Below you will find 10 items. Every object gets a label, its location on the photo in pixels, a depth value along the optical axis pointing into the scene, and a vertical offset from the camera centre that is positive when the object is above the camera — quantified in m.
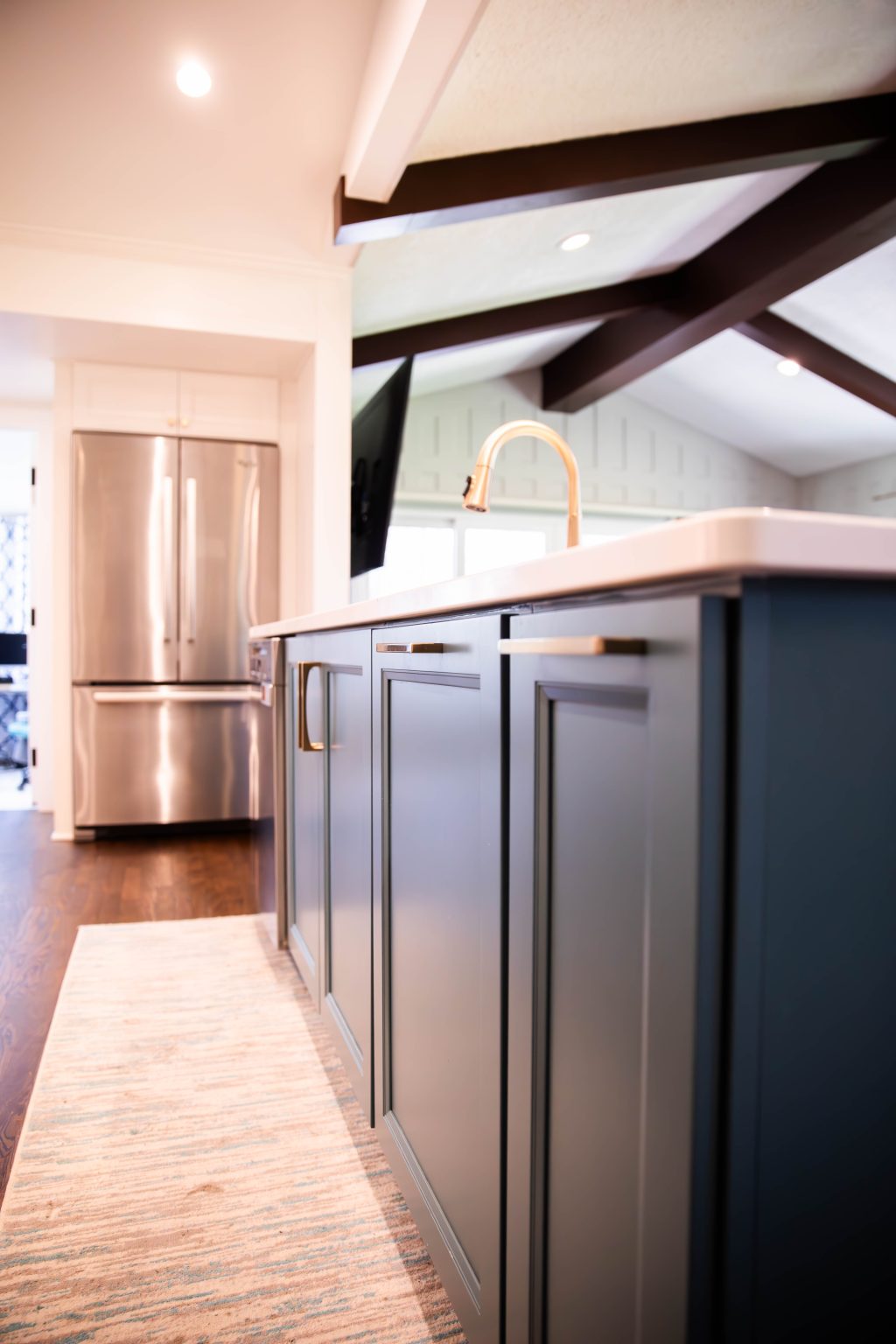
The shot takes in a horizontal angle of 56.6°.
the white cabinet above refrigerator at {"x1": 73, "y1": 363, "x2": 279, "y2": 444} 3.99 +1.19
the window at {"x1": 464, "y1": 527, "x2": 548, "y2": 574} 6.86 +0.85
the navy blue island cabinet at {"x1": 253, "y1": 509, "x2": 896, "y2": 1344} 0.51 -0.20
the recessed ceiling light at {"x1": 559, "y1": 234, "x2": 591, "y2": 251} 4.31 +2.12
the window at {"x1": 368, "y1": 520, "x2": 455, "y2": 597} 6.64 +0.73
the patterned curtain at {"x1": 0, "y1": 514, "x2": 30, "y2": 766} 7.93 +0.68
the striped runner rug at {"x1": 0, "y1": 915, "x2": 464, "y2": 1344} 1.04 -0.84
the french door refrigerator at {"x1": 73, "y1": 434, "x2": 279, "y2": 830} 3.98 +0.14
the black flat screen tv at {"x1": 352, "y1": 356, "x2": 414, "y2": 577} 3.75 +0.84
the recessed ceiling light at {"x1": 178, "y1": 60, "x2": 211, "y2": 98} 2.77 +1.91
